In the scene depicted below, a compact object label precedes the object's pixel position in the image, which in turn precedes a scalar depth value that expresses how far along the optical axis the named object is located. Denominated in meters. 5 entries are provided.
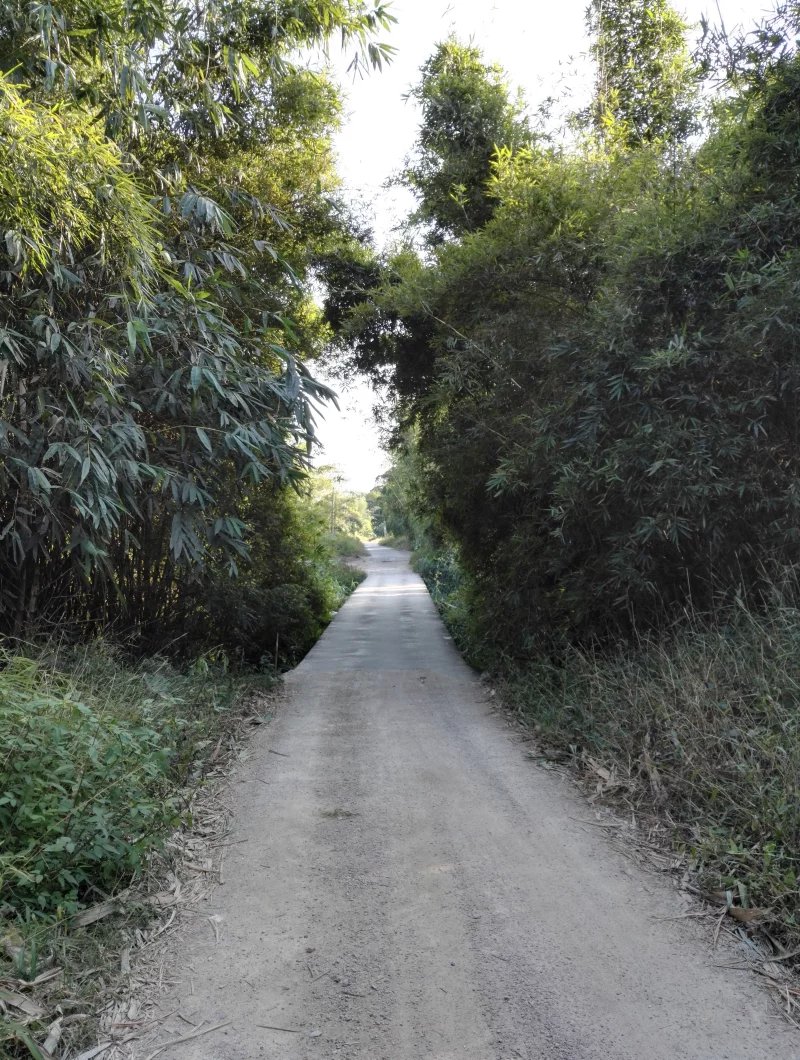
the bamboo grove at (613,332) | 4.14
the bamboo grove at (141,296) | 3.97
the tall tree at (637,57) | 7.30
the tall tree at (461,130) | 7.62
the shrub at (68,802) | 2.57
